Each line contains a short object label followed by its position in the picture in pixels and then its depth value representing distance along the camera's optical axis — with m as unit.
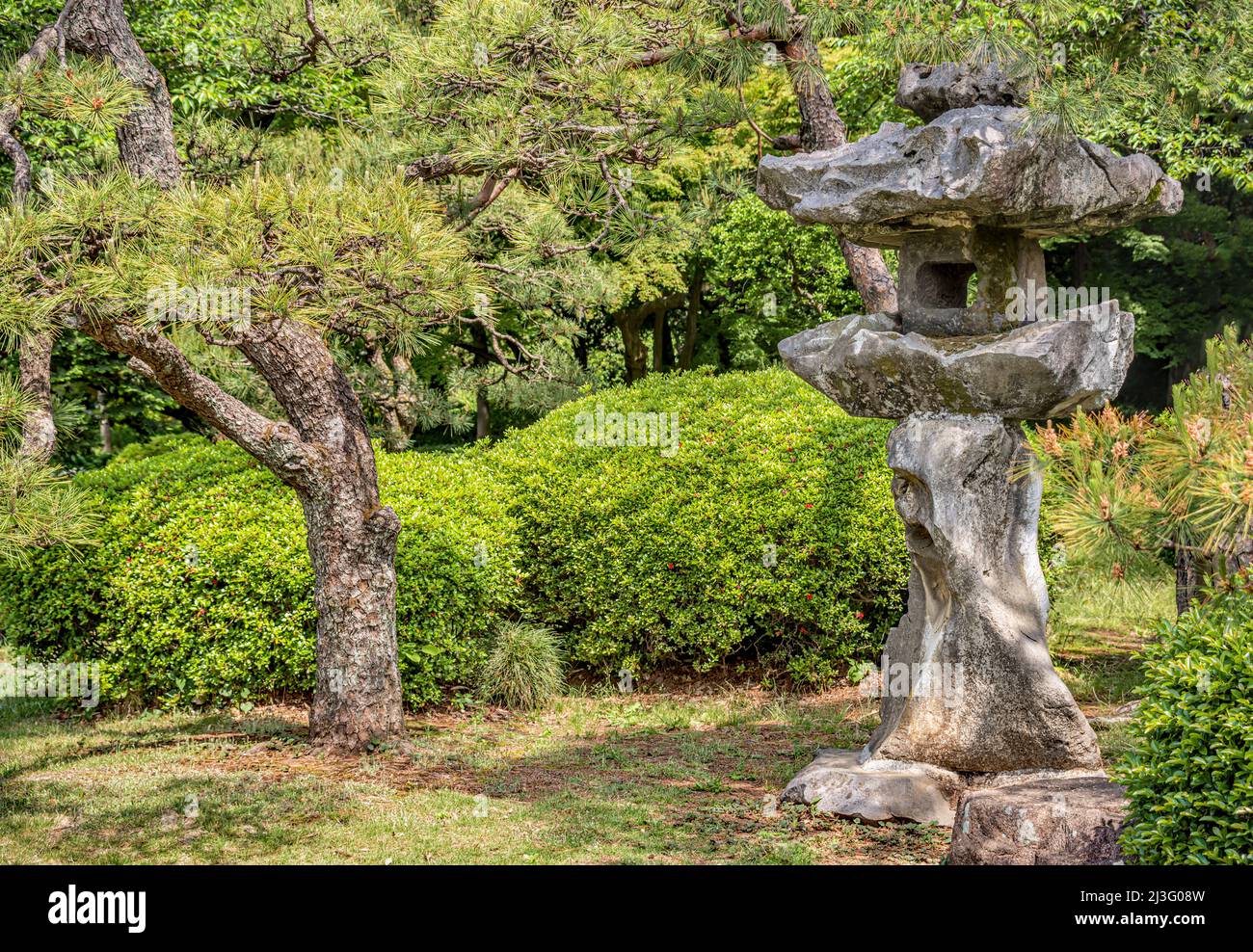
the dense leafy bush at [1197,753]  3.79
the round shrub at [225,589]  7.94
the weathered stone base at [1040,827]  4.73
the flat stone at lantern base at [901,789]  5.95
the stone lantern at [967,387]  5.74
